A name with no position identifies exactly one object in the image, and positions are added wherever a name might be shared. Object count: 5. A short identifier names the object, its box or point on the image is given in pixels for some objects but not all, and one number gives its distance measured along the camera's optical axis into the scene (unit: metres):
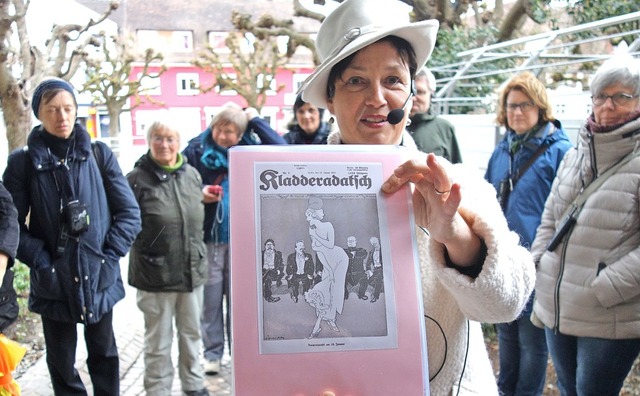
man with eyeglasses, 3.79
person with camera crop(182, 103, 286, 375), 3.87
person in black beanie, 2.85
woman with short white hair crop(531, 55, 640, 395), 2.25
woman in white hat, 1.00
